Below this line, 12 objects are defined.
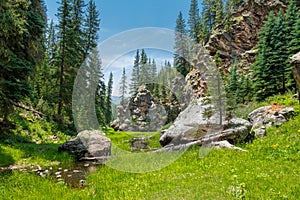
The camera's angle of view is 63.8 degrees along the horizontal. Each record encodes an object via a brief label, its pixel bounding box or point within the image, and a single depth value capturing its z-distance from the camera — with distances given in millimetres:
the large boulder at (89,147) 14586
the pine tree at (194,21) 83125
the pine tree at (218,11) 75956
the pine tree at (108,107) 70325
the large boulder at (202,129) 14891
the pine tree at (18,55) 13317
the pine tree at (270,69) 30328
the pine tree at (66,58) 32031
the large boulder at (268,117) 16134
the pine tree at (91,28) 42138
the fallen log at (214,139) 14477
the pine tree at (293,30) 30078
